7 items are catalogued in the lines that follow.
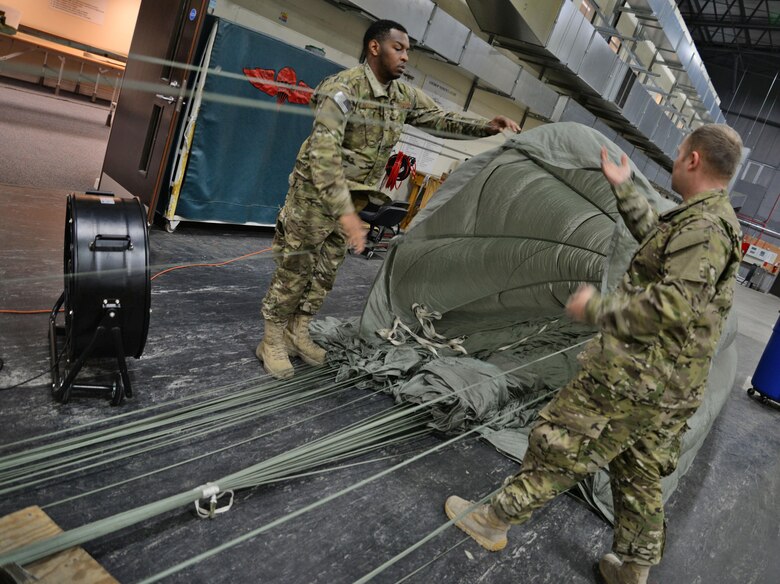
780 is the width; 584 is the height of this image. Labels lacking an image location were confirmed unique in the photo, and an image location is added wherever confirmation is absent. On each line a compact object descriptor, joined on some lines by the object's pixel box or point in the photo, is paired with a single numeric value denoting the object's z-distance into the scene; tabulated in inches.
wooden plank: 53.1
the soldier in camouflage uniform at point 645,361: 60.1
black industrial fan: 80.0
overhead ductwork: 276.7
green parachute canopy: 107.8
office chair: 206.5
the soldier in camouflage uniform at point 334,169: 90.1
